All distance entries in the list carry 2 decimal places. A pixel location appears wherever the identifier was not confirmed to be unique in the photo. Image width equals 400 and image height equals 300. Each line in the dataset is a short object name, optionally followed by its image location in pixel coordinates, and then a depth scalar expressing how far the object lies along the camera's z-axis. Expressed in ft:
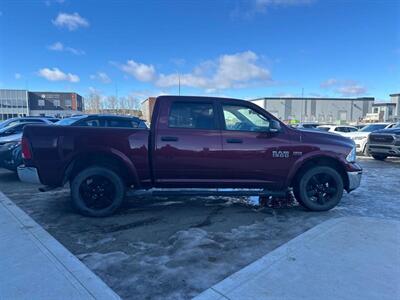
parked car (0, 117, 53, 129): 40.29
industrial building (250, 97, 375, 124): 275.39
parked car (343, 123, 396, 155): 49.16
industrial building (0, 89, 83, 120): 255.70
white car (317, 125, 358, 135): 58.59
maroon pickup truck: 15.96
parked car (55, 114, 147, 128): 28.61
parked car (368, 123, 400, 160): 37.77
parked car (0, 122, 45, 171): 25.84
